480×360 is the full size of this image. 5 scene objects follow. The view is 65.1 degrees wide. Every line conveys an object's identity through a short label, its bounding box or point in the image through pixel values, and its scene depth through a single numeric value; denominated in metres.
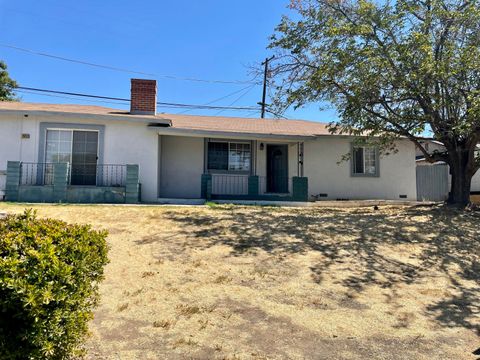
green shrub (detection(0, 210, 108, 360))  2.31
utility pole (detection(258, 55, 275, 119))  11.73
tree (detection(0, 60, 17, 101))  28.89
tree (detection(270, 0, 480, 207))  8.99
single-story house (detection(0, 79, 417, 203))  11.41
